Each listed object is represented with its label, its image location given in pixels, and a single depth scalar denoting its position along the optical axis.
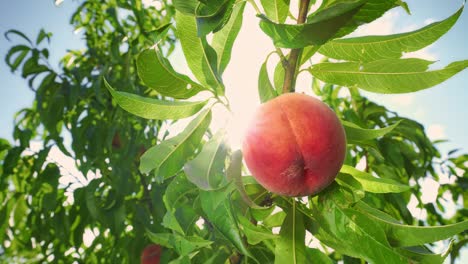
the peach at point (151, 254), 0.56
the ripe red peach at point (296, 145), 0.23
